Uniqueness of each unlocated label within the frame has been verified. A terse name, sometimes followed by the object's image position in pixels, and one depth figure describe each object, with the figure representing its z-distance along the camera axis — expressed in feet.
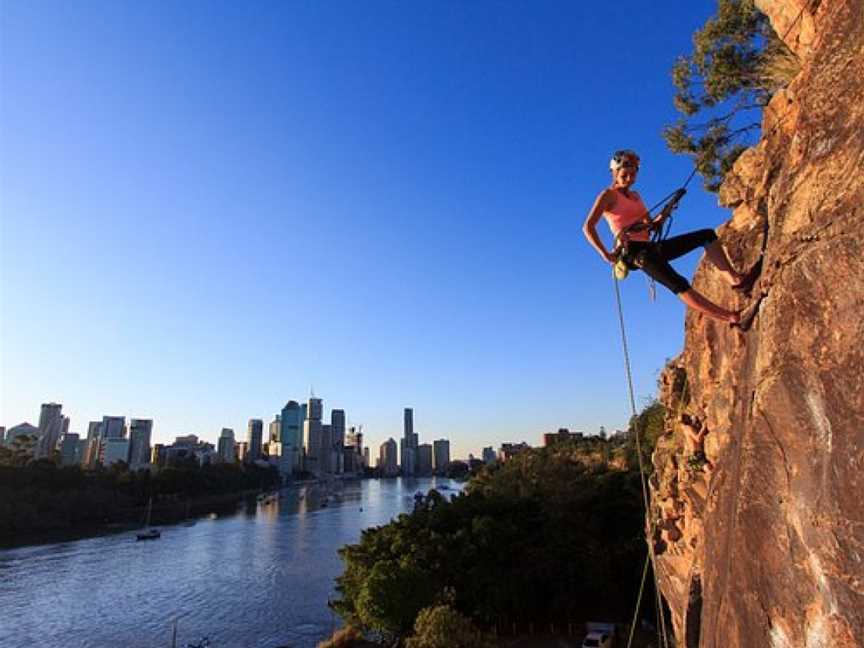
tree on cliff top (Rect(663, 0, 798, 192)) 41.24
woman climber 19.88
